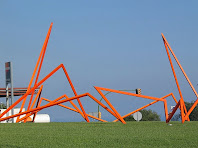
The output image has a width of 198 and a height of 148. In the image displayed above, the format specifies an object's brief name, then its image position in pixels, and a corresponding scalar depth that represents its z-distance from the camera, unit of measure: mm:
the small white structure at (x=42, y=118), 65125
